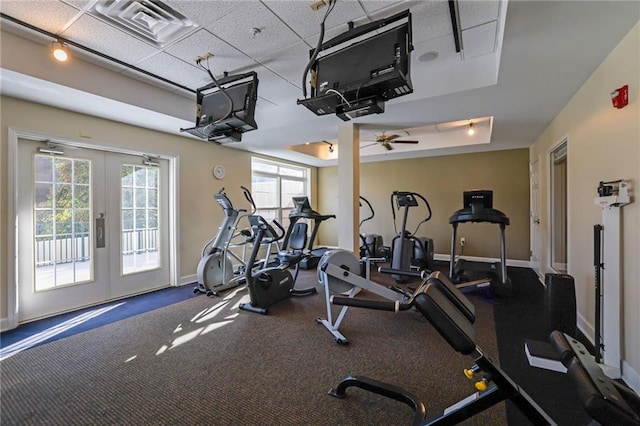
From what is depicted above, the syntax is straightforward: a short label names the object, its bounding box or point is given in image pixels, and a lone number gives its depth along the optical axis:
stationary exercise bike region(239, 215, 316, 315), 3.55
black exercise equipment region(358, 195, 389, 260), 6.32
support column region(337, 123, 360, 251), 4.13
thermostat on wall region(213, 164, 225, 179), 5.31
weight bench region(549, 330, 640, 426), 0.98
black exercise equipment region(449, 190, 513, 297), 3.82
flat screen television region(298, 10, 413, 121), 2.02
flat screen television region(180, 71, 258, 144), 2.86
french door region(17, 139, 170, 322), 3.28
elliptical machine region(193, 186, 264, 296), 4.24
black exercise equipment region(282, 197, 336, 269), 4.16
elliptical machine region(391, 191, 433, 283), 4.93
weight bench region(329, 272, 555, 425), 1.28
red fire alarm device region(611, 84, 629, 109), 2.03
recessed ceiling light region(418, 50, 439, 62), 2.87
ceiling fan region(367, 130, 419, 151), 5.52
